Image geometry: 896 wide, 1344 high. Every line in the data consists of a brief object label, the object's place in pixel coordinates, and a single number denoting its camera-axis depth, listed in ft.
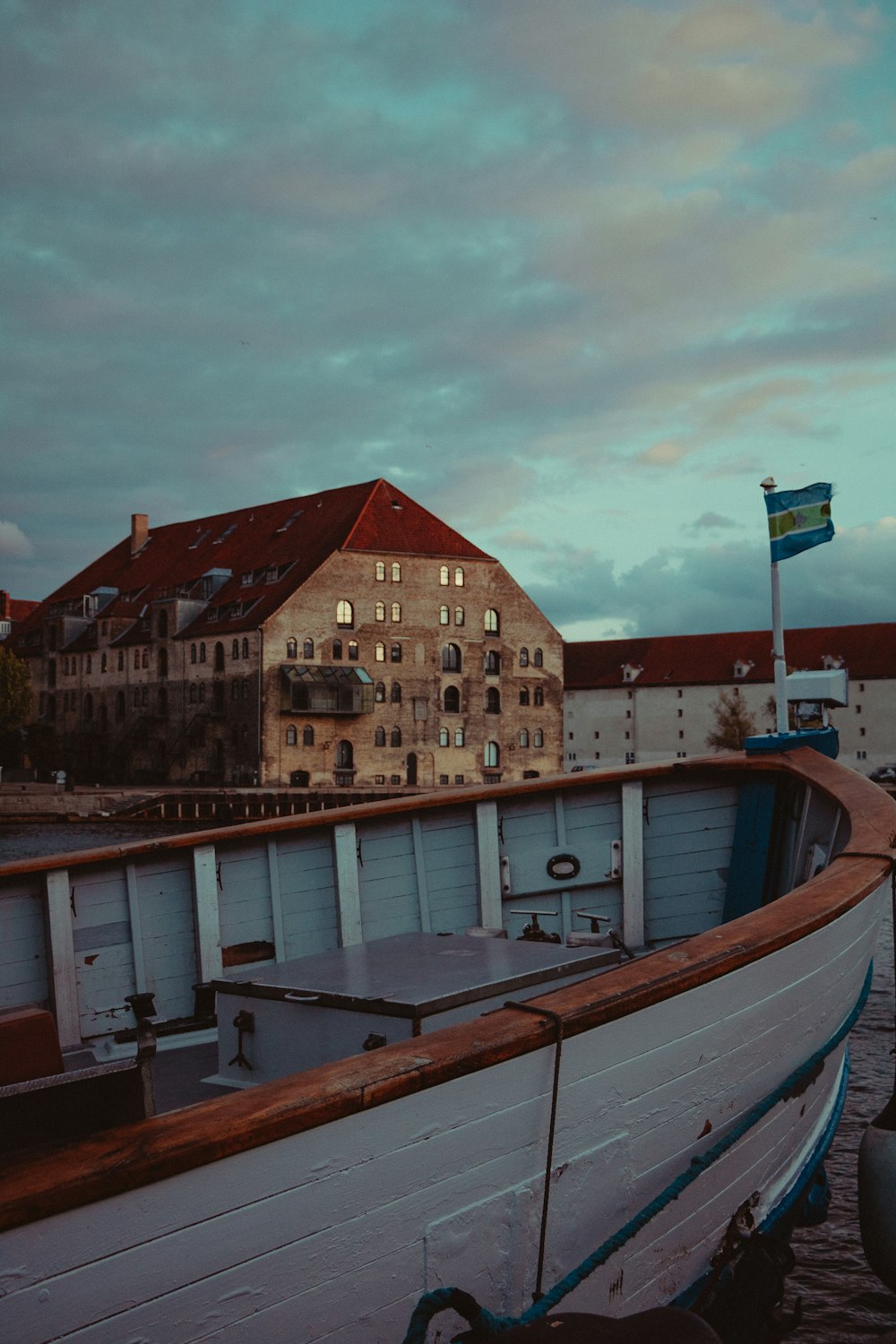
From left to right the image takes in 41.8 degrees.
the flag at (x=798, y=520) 29.86
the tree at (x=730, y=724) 248.52
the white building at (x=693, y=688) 260.21
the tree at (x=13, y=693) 178.60
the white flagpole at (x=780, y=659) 28.37
